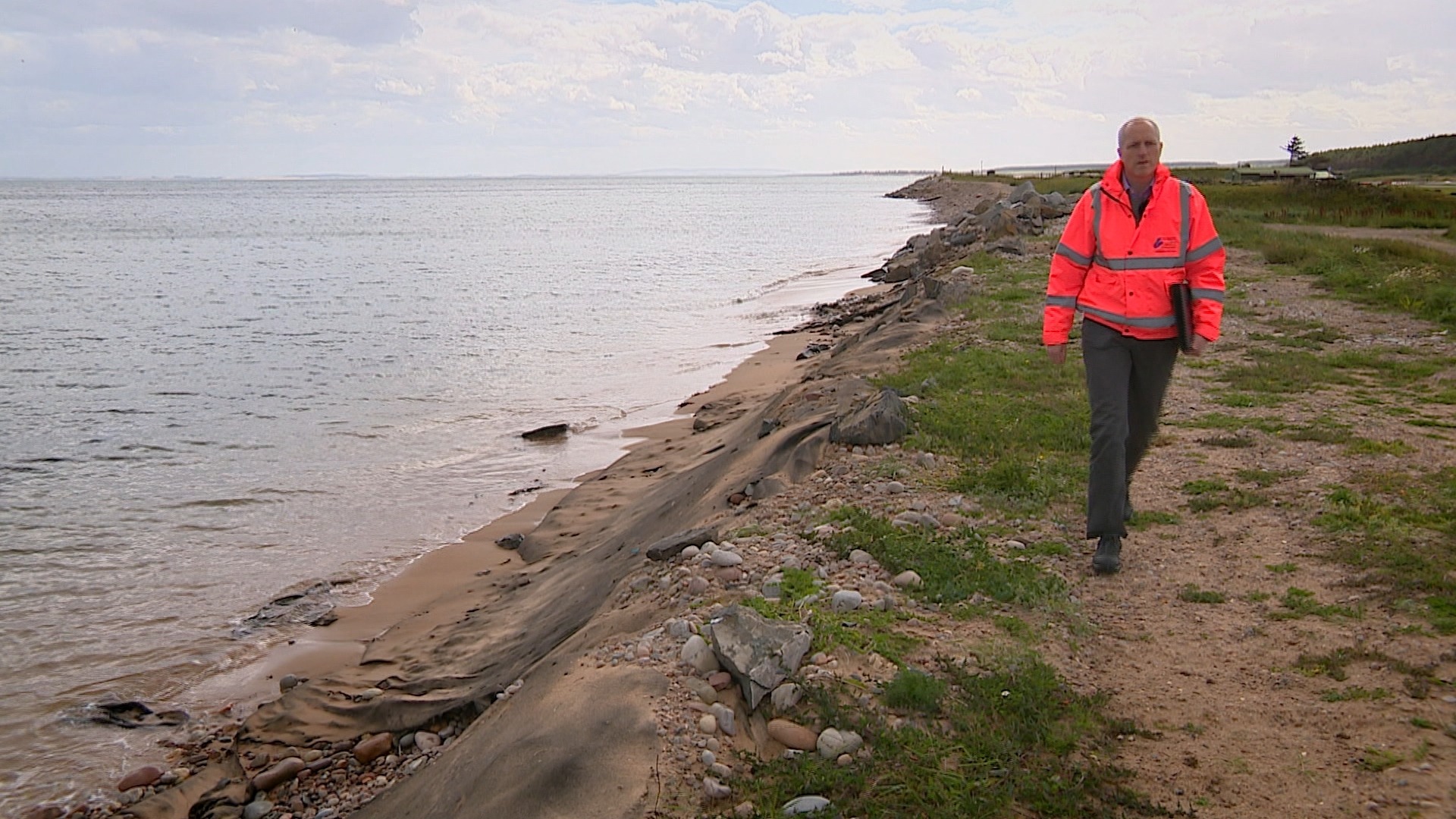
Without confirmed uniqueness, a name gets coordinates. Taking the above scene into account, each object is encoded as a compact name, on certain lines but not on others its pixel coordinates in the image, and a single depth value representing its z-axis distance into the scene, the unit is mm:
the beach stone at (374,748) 5234
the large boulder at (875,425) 7148
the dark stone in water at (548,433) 12760
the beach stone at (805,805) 3244
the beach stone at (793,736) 3607
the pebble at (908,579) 4902
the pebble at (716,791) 3369
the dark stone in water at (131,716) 6172
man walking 4918
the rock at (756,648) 3891
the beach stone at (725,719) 3717
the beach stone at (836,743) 3551
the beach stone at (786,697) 3811
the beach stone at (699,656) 4086
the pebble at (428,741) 5195
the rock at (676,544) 5691
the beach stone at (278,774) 5172
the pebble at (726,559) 5215
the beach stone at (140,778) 5398
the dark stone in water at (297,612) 7578
